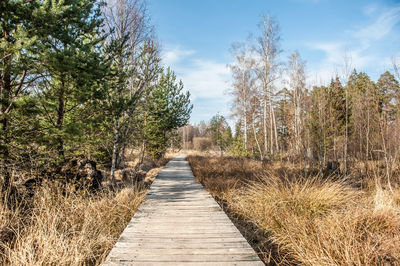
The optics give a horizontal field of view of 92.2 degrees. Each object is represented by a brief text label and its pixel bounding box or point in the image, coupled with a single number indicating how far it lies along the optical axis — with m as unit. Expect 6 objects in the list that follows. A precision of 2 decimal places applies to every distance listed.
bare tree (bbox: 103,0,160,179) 7.62
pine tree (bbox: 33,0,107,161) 3.80
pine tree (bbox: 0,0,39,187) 3.35
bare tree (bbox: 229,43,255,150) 16.64
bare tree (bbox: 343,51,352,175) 7.63
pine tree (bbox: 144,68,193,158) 13.78
